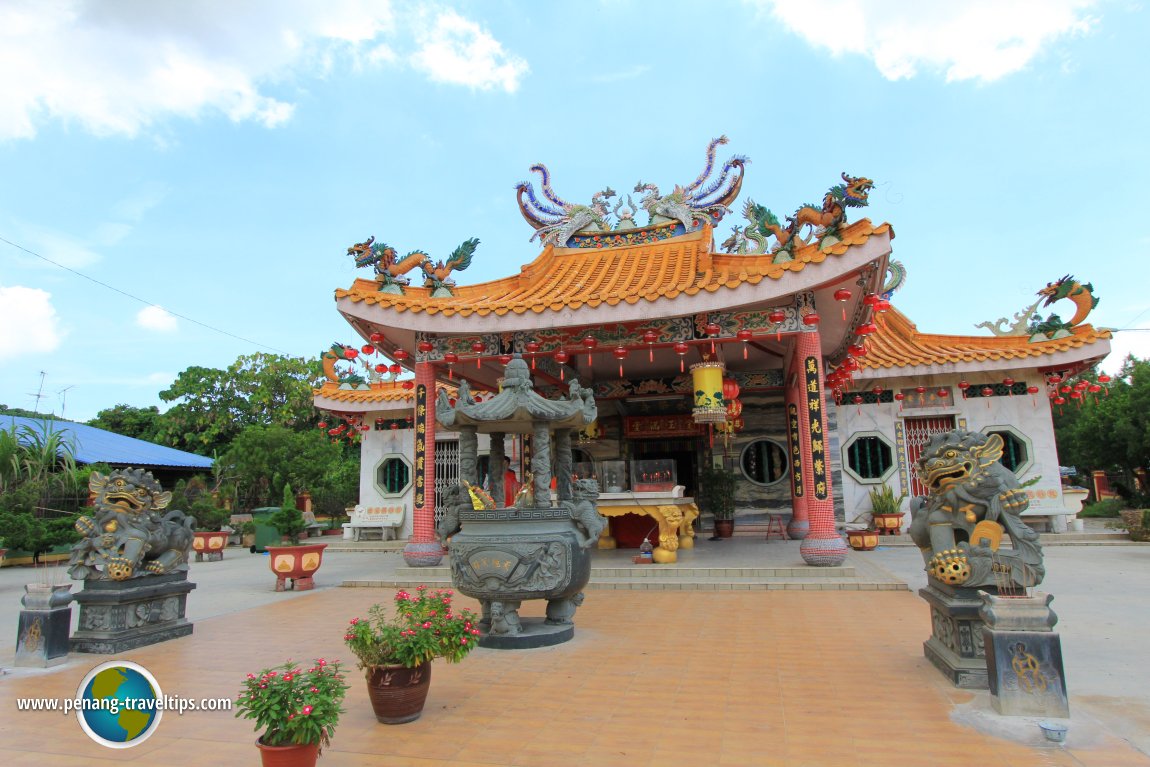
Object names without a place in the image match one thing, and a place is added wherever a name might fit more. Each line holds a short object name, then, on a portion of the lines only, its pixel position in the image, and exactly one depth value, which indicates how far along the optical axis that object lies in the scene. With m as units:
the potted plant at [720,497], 11.87
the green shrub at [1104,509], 18.31
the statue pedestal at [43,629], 4.80
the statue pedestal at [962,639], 3.72
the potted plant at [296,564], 8.31
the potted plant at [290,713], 2.58
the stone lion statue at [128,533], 5.39
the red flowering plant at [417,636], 3.39
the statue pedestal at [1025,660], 3.28
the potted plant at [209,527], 12.73
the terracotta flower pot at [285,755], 2.60
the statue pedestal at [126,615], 5.18
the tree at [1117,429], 16.41
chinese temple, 8.25
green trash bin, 14.45
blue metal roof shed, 17.80
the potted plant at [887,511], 11.59
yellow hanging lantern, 8.66
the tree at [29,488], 10.75
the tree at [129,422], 26.99
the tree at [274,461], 15.88
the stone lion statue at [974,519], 3.76
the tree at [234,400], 24.61
